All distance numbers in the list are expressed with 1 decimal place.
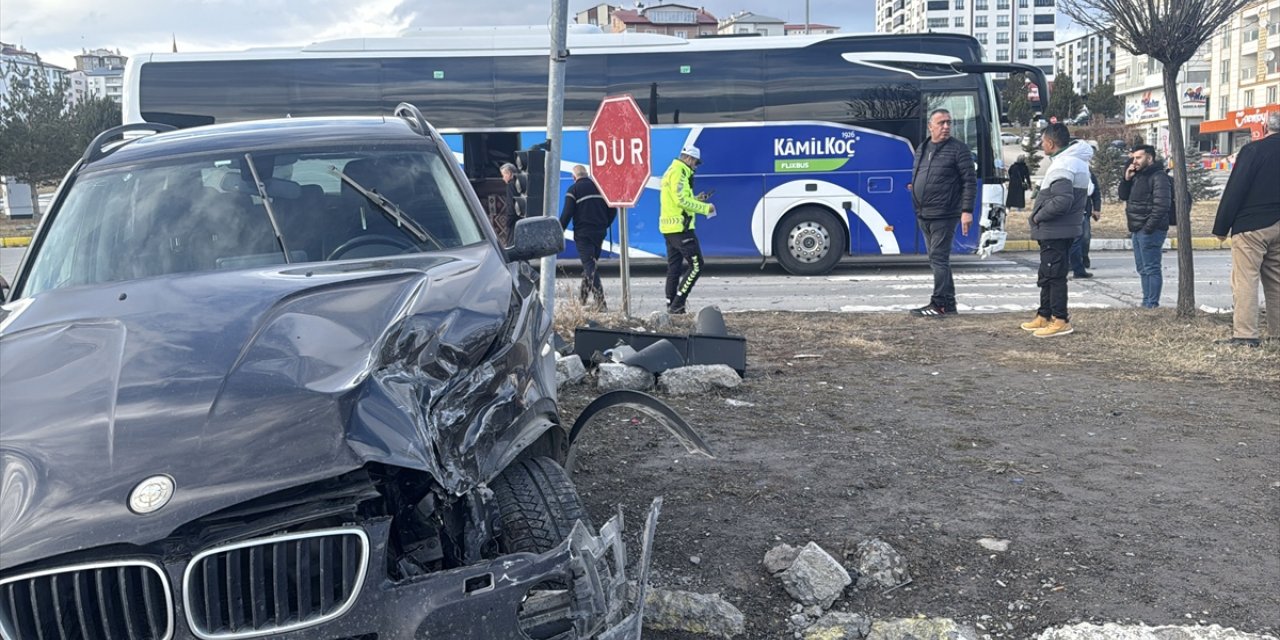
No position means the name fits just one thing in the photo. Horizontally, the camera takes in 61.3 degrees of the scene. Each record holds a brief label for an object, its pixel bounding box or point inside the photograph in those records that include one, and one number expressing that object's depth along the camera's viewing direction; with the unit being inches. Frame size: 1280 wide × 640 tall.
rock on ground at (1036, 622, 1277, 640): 139.2
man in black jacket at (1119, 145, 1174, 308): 464.4
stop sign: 393.1
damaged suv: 88.4
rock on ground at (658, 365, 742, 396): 289.0
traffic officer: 453.4
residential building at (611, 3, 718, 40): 4800.7
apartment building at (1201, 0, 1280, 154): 3036.4
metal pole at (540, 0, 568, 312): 295.4
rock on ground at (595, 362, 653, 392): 288.2
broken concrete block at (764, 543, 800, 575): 164.1
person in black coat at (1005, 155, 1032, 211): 582.2
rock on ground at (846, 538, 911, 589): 159.6
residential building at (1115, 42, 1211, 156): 2871.6
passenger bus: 657.0
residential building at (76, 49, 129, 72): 7239.2
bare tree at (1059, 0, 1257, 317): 386.3
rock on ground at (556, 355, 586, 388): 296.8
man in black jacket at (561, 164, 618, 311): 509.0
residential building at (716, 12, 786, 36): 5762.8
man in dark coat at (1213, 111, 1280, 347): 334.3
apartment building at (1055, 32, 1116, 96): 5201.8
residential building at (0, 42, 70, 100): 1685.5
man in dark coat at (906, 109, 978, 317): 423.5
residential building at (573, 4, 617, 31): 4783.5
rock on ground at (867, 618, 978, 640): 141.9
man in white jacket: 378.6
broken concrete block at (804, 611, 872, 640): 144.9
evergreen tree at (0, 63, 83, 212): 1485.0
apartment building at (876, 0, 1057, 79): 5679.1
